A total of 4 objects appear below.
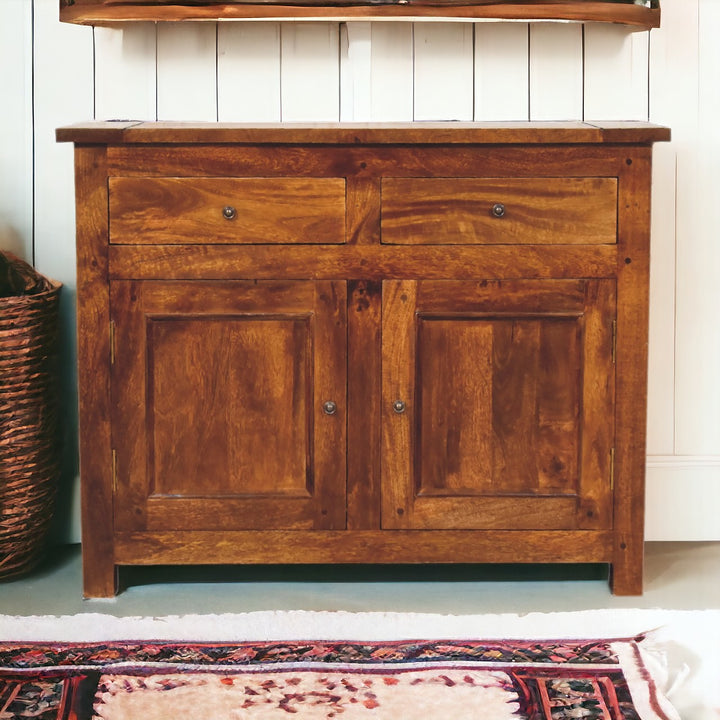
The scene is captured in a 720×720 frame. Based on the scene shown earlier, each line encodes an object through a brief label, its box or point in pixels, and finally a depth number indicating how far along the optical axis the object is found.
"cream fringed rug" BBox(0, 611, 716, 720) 1.84
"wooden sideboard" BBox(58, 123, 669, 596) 2.27
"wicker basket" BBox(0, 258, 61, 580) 2.40
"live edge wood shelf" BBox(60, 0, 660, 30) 2.56
